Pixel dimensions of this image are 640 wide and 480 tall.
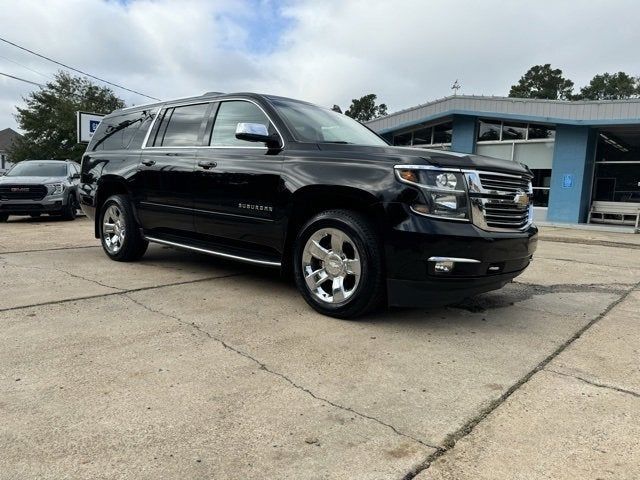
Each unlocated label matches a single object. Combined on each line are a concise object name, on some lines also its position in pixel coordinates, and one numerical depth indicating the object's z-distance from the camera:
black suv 3.55
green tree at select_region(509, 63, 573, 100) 65.50
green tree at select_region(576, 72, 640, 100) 67.00
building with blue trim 16.06
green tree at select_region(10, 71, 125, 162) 41.16
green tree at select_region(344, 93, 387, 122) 71.56
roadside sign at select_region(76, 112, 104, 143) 24.91
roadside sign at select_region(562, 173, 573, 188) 16.97
